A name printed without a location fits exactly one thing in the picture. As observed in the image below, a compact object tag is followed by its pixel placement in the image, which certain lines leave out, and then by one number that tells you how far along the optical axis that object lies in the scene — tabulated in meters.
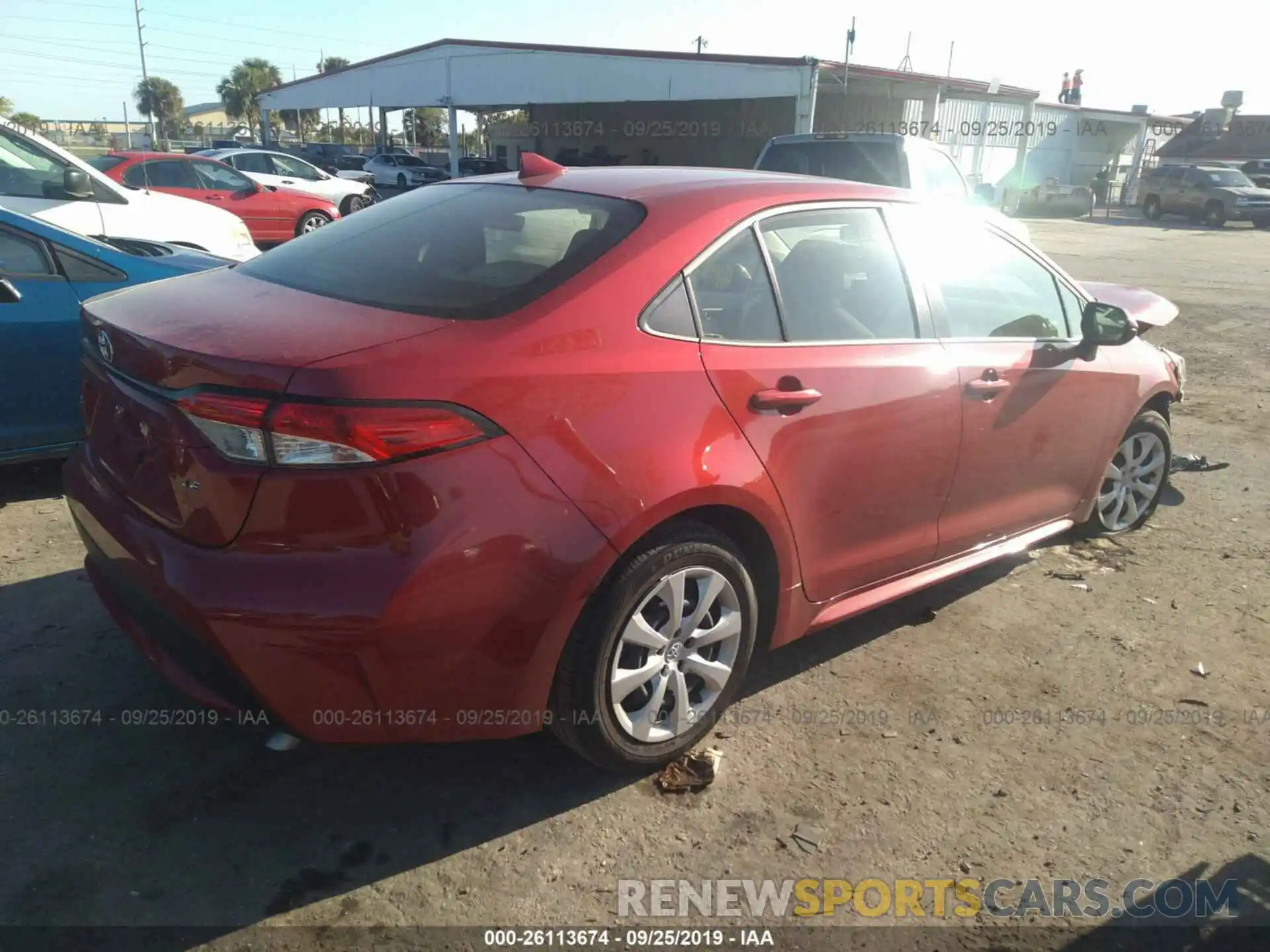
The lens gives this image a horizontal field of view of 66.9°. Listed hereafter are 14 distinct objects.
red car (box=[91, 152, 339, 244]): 12.88
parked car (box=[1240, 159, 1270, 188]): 31.65
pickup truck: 10.06
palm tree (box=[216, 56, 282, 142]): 78.25
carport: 24.90
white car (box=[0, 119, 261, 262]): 7.14
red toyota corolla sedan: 2.18
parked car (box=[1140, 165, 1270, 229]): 27.22
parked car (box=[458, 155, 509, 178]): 35.50
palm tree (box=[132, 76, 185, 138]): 82.88
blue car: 4.34
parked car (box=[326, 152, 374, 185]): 35.22
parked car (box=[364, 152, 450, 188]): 32.28
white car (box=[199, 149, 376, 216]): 16.88
